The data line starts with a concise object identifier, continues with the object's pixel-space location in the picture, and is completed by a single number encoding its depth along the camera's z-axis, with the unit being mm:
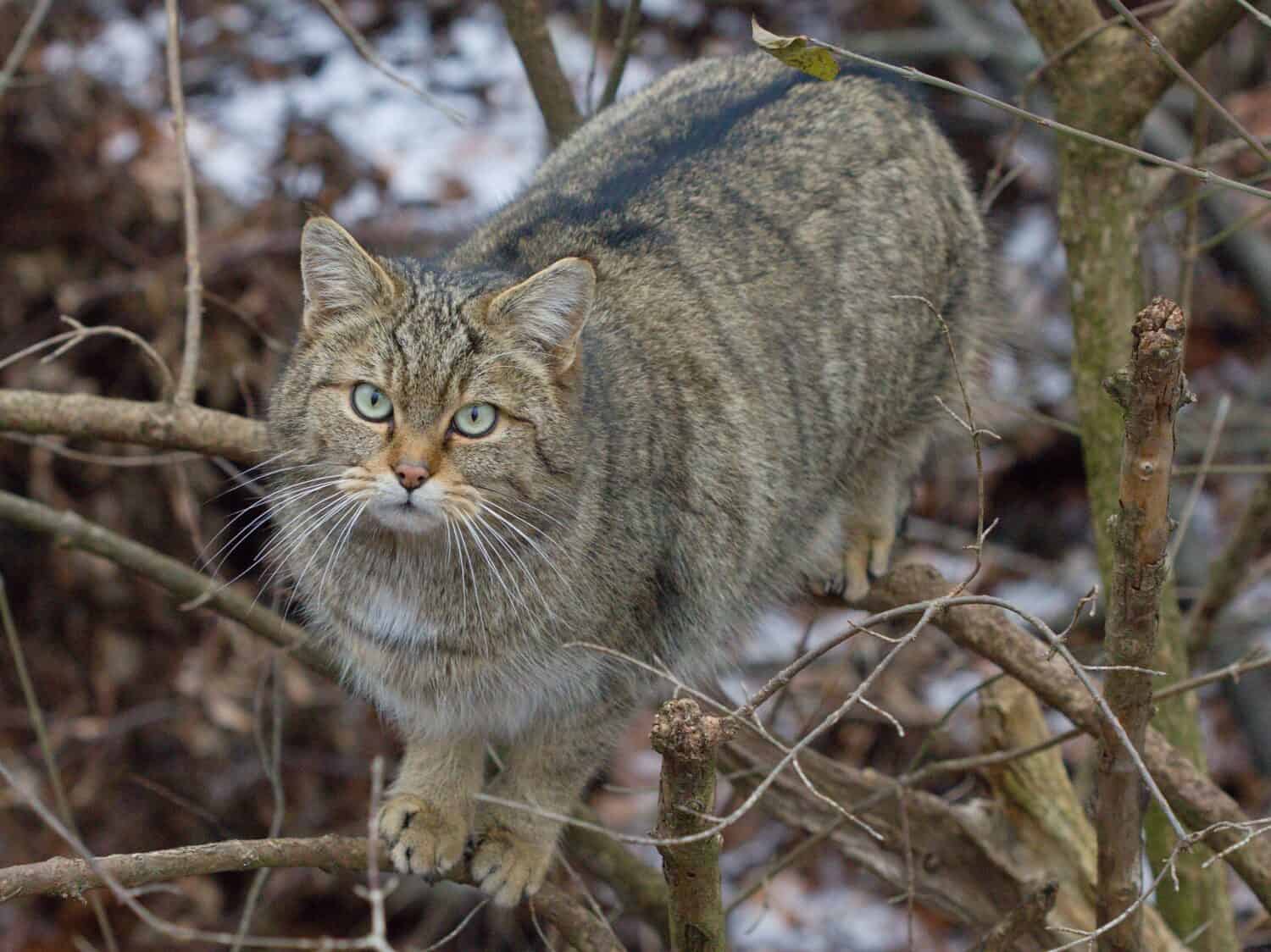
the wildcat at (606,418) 3242
